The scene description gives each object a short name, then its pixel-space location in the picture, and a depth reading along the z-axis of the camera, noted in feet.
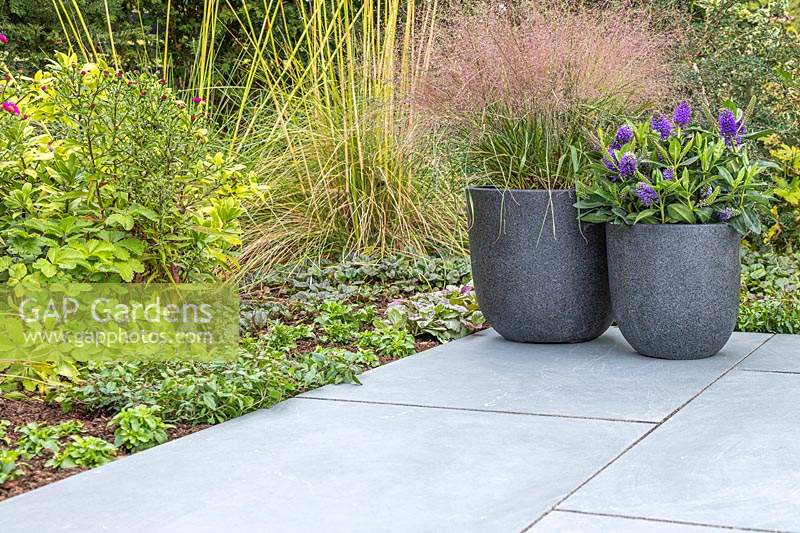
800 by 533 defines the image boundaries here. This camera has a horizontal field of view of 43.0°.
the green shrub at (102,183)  11.60
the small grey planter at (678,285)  12.28
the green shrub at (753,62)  21.27
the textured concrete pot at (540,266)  13.44
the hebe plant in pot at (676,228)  12.30
